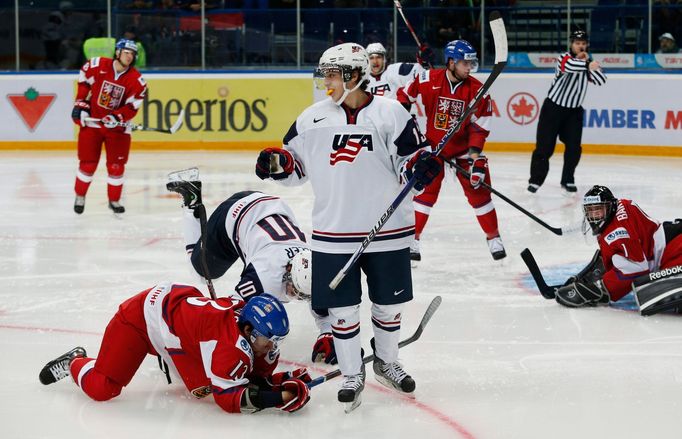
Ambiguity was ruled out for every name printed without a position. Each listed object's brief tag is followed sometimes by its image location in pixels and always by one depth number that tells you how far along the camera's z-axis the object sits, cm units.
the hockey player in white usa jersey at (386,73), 1598
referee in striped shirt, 1722
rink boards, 2264
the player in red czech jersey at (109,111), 1512
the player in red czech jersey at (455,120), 1163
